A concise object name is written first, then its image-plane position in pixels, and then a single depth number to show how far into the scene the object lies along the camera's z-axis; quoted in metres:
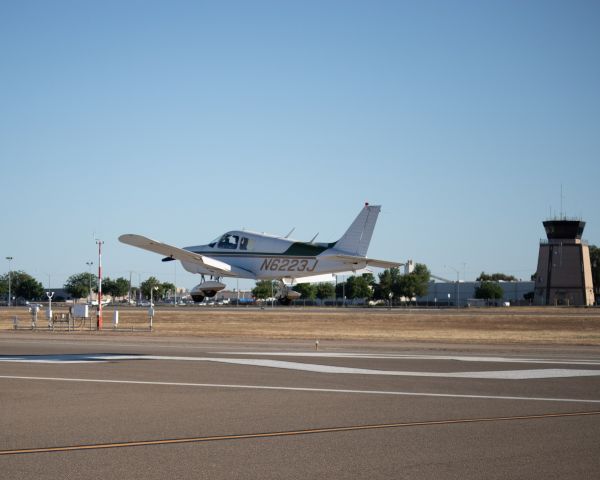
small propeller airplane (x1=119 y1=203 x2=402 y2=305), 51.06
